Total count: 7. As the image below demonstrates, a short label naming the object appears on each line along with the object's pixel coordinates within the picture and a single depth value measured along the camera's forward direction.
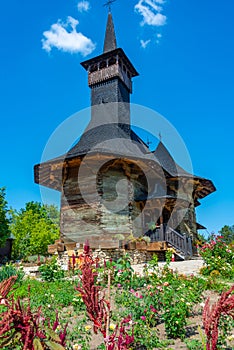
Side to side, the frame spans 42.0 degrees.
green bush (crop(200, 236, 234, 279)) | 6.89
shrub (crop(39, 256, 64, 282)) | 6.68
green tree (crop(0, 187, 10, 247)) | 20.45
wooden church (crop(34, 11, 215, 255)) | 11.80
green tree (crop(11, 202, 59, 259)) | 23.69
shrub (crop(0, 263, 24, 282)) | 6.58
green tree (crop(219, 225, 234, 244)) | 40.67
